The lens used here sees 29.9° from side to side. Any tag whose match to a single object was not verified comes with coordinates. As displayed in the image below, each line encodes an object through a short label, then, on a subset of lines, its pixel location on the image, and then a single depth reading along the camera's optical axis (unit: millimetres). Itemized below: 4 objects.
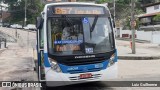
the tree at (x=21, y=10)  87500
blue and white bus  8828
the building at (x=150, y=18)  53969
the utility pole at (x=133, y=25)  22641
